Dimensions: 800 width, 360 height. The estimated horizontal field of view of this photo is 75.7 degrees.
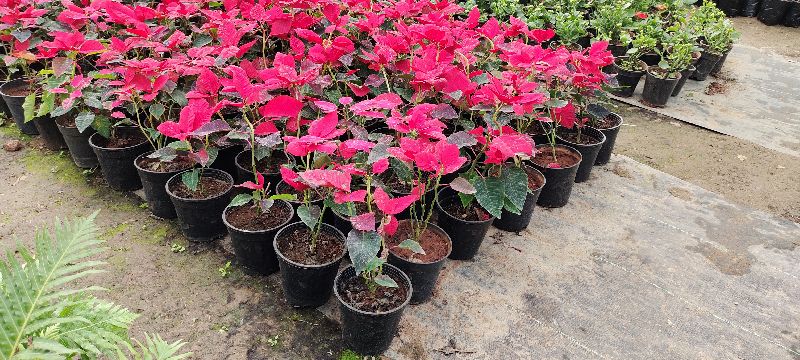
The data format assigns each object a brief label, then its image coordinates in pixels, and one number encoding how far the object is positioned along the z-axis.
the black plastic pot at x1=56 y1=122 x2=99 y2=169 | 2.67
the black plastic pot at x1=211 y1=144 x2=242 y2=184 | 2.59
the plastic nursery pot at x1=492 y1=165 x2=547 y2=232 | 2.41
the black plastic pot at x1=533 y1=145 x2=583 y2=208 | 2.58
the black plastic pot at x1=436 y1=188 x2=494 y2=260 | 2.18
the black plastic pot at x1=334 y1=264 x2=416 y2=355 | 1.69
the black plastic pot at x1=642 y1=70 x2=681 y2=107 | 4.12
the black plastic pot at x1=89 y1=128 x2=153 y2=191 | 2.50
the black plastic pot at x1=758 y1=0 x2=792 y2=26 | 6.90
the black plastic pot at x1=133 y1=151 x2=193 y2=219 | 2.31
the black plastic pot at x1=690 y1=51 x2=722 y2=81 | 4.64
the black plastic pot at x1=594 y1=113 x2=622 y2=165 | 3.02
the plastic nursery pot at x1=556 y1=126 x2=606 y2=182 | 2.81
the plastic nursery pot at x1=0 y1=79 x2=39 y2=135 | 2.98
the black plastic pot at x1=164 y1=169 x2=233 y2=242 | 2.19
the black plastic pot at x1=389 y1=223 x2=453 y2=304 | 1.93
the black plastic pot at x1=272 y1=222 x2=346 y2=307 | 1.84
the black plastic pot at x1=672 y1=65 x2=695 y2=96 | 4.29
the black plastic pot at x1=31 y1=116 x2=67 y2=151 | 2.87
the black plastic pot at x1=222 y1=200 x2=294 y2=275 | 2.01
